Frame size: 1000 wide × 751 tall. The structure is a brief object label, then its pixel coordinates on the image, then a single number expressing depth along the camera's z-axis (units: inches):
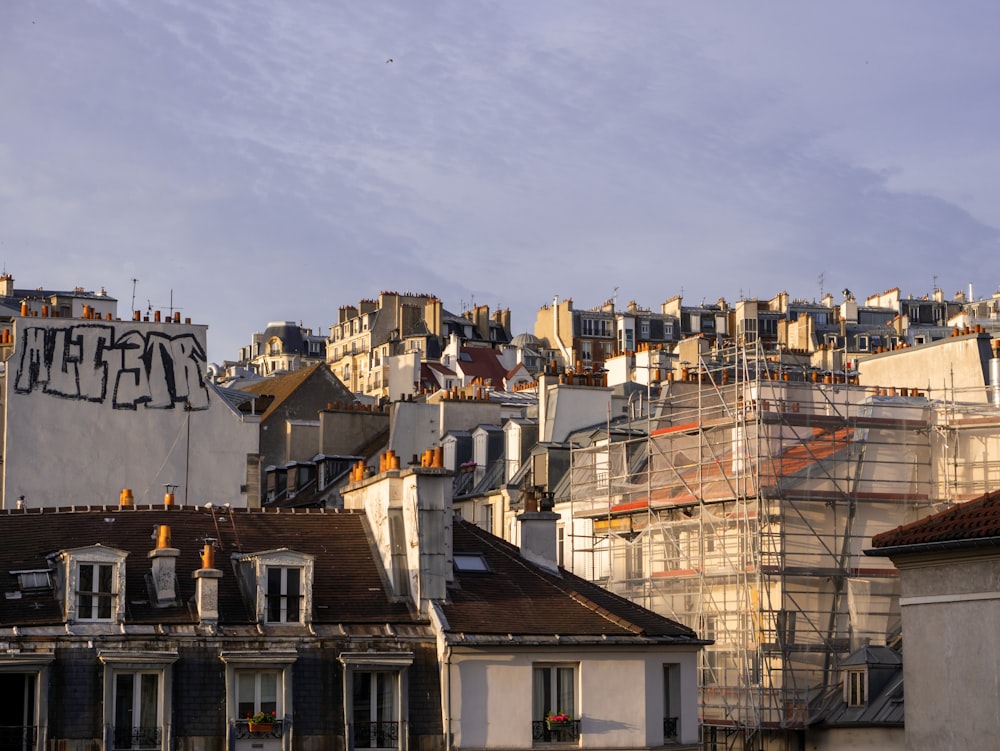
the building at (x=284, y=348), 5644.7
